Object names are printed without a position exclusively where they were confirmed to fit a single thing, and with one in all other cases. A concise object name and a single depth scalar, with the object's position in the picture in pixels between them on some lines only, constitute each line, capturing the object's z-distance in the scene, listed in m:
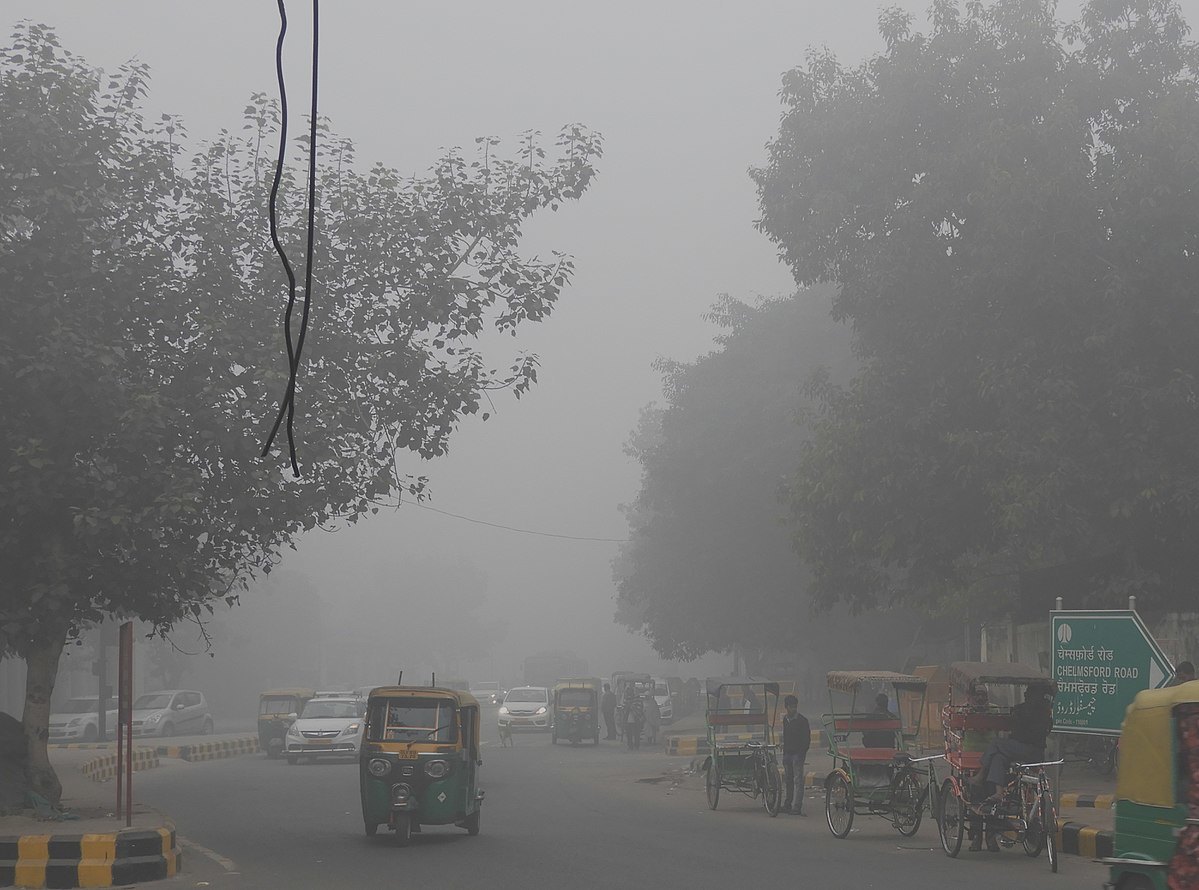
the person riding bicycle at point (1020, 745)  14.63
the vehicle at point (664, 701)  55.56
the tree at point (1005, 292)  22.38
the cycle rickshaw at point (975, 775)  14.33
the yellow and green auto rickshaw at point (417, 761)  16.03
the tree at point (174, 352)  16.38
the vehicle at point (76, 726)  48.34
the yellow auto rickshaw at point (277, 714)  39.62
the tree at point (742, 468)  47.62
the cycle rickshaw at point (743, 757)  20.50
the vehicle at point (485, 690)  107.22
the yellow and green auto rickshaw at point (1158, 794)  8.72
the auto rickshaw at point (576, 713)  44.06
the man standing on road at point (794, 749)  20.33
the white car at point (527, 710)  50.47
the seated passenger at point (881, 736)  18.77
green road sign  14.02
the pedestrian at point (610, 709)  45.38
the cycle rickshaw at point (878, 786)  16.73
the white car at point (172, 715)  50.09
